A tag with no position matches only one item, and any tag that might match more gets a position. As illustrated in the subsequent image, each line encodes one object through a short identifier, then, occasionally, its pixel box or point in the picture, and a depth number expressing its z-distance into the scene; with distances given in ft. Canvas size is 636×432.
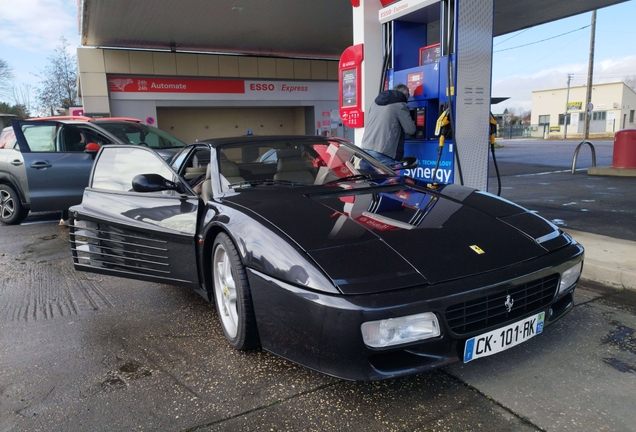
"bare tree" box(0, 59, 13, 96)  144.77
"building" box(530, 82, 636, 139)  177.06
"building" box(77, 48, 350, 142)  49.60
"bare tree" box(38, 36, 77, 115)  98.99
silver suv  22.24
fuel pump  17.58
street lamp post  181.43
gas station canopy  34.68
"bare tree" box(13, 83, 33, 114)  145.16
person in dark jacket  17.98
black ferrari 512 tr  6.66
